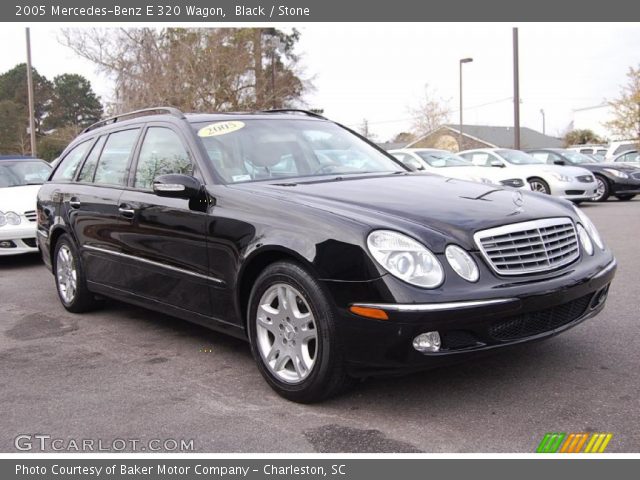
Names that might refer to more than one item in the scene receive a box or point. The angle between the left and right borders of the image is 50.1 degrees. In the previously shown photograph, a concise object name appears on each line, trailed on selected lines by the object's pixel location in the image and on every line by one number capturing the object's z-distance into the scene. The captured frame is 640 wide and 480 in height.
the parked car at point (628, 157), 20.05
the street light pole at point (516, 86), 22.50
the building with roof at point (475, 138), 55.53
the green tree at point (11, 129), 49.53
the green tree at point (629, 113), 33.16
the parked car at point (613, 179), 15.95
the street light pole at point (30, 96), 25.03
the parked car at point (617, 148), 21.40
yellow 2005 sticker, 4.63
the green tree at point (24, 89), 56.56
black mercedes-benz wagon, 3.26
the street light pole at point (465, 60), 36.69
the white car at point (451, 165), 14.38
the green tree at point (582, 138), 57.72
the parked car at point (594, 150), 28.11
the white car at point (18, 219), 8.70
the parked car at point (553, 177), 14.08
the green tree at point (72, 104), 56.19
